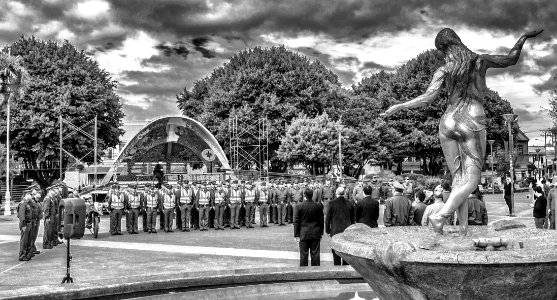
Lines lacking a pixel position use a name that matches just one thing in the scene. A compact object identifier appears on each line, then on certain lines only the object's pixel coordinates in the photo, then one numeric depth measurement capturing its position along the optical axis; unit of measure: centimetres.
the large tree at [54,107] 3941
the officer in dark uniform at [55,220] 1634
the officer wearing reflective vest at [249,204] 2162
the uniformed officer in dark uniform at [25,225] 1393
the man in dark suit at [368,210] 1073
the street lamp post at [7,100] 2848
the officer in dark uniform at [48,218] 1608
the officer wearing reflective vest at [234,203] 2116
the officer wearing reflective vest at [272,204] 2308
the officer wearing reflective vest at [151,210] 1984
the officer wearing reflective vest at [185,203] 2039
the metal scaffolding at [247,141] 4741
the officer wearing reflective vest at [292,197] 2325
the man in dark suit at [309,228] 1034
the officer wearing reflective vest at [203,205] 2088
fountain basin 438
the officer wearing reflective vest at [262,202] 2216
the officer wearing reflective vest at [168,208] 2005
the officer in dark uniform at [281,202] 2264
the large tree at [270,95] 4928
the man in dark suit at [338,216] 1059
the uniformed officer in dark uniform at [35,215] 1450
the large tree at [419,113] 4888
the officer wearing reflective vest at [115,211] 1920
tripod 861
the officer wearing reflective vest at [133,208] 1948
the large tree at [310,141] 4609
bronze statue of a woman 654
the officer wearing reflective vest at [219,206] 2091
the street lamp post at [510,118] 2959
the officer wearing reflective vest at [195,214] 2123
